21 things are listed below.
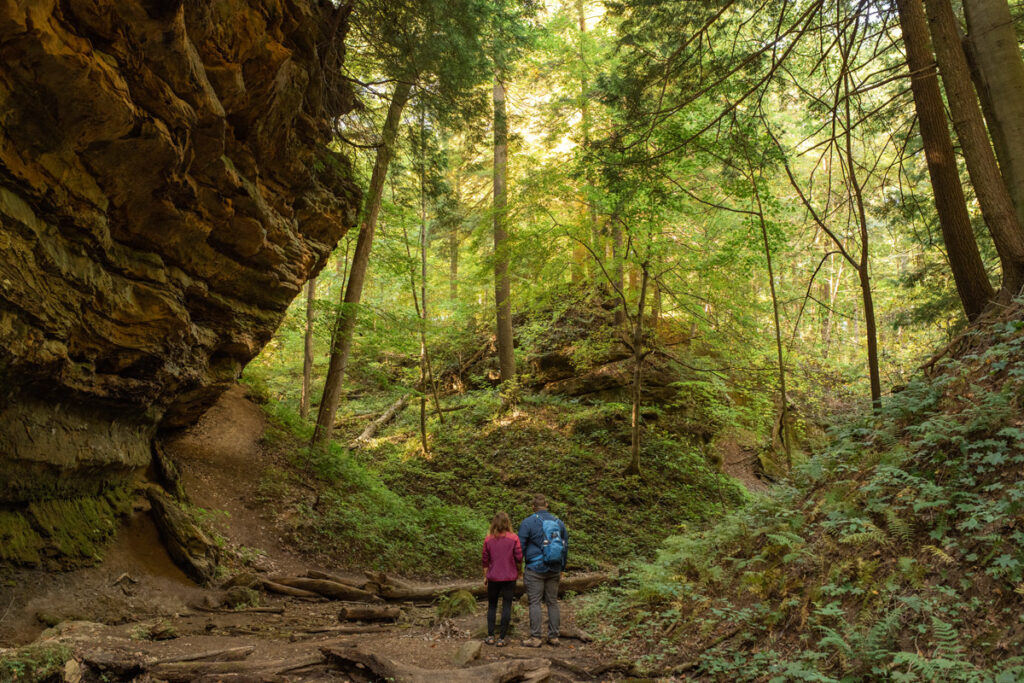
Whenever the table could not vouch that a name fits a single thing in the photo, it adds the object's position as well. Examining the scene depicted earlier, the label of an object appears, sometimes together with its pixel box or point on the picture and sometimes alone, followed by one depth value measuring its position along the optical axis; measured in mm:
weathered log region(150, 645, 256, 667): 5152
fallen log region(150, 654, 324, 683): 4656
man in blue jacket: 7047
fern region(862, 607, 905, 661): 3865
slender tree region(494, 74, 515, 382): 17609
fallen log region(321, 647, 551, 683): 4840
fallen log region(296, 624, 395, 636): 6998
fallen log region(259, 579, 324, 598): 8875
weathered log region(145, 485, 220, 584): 8344
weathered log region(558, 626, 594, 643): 6914
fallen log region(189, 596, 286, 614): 7590
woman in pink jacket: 7035
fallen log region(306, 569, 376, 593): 9547
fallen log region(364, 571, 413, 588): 9602
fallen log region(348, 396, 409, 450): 18250
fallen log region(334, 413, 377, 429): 20406
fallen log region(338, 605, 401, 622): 7984
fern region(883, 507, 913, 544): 4697
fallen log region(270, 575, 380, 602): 9102
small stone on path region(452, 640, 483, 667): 5627
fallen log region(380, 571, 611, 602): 9469
